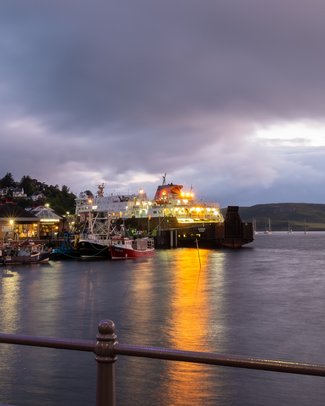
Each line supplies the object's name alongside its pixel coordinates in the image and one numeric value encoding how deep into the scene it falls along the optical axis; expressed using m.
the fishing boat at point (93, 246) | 80.94
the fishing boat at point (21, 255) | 66.58
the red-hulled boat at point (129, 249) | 79.81
